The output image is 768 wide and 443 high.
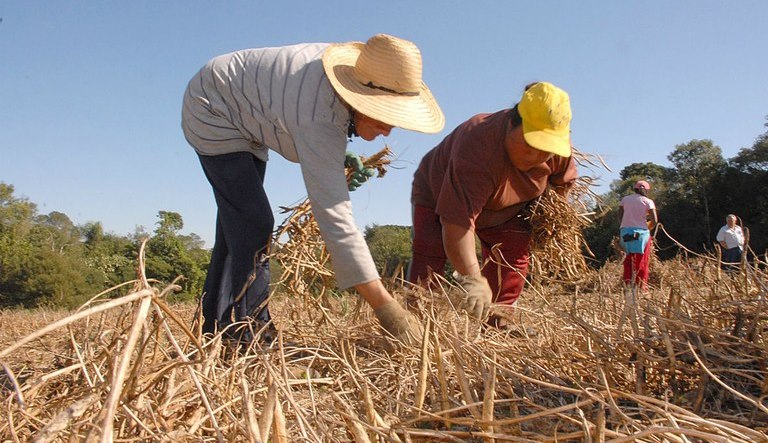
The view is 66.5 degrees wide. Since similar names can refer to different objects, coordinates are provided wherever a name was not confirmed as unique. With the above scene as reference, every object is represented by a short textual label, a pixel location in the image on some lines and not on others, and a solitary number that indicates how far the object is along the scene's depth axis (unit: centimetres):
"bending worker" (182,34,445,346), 187
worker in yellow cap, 214
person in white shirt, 683
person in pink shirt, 560
